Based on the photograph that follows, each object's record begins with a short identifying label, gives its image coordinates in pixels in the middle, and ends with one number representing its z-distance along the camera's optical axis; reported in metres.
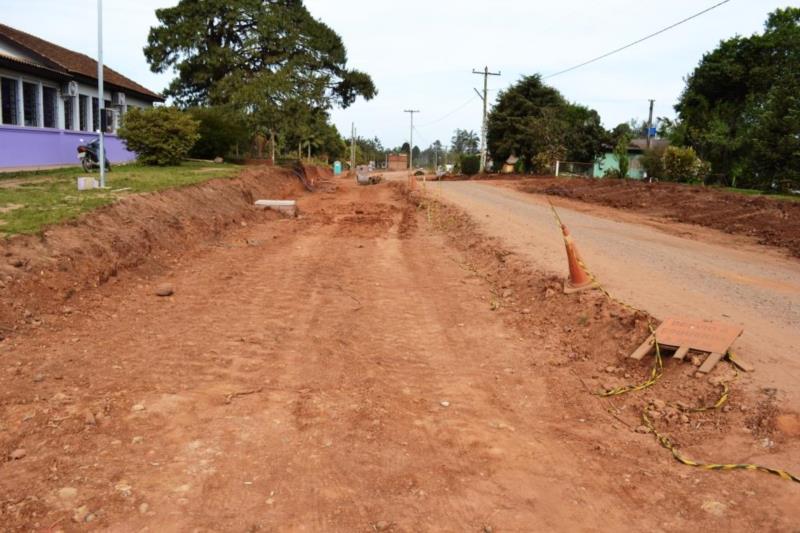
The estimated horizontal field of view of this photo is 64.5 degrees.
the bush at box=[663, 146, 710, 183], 36.03
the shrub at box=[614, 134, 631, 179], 40.44
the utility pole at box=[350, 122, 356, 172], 80.62
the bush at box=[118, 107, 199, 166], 22.80
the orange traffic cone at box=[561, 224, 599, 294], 8.77
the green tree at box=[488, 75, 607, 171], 50.12
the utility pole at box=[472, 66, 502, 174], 53.92
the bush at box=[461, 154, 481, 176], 60.53
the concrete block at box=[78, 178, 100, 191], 13.98
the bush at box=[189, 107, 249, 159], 30.56
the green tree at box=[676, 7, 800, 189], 31.03
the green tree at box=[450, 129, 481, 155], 127.36
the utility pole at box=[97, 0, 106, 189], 14.84
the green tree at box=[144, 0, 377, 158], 30.91
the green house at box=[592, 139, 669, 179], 49.56
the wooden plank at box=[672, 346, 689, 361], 5.94
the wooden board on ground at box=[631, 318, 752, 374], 5.85
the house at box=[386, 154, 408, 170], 114.35
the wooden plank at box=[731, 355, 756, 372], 5.69
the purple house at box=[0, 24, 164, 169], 20.38
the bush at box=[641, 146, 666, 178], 37.51
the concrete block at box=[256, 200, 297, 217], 19.70
